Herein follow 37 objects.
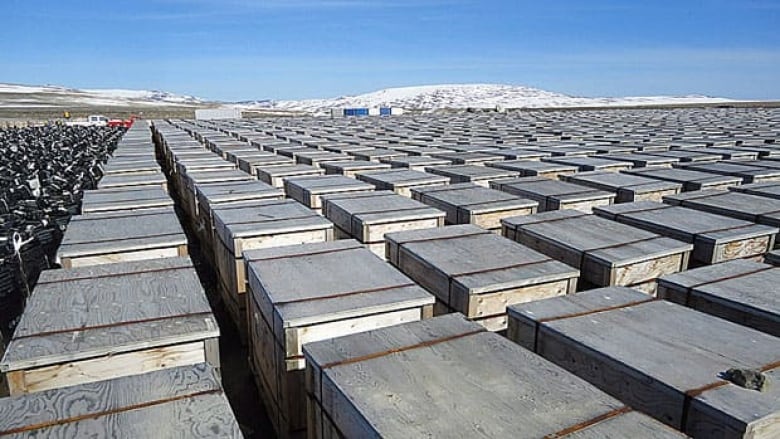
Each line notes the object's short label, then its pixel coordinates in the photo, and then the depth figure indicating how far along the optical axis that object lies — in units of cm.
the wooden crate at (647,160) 1080
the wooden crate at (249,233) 558
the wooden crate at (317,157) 1201
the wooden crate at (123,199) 709
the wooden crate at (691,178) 821
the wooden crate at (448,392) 226
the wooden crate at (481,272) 413
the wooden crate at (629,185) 753
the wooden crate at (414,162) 1105
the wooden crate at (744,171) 889
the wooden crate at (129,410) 233
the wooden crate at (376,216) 597
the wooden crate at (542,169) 966
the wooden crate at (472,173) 928
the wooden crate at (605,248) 464
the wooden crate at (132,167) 1074
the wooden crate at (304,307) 361
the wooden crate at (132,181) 905
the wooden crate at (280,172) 984
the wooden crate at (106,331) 314
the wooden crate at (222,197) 747
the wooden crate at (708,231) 517
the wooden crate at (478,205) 654
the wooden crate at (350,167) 1055
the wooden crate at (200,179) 926
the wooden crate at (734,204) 596
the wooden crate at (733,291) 354
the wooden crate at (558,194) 714
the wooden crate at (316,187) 782
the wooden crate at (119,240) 499
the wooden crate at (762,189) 712
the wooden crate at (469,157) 1194
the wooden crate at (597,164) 1027
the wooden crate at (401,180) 839
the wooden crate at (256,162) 1135
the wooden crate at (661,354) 242
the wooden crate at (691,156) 1187
